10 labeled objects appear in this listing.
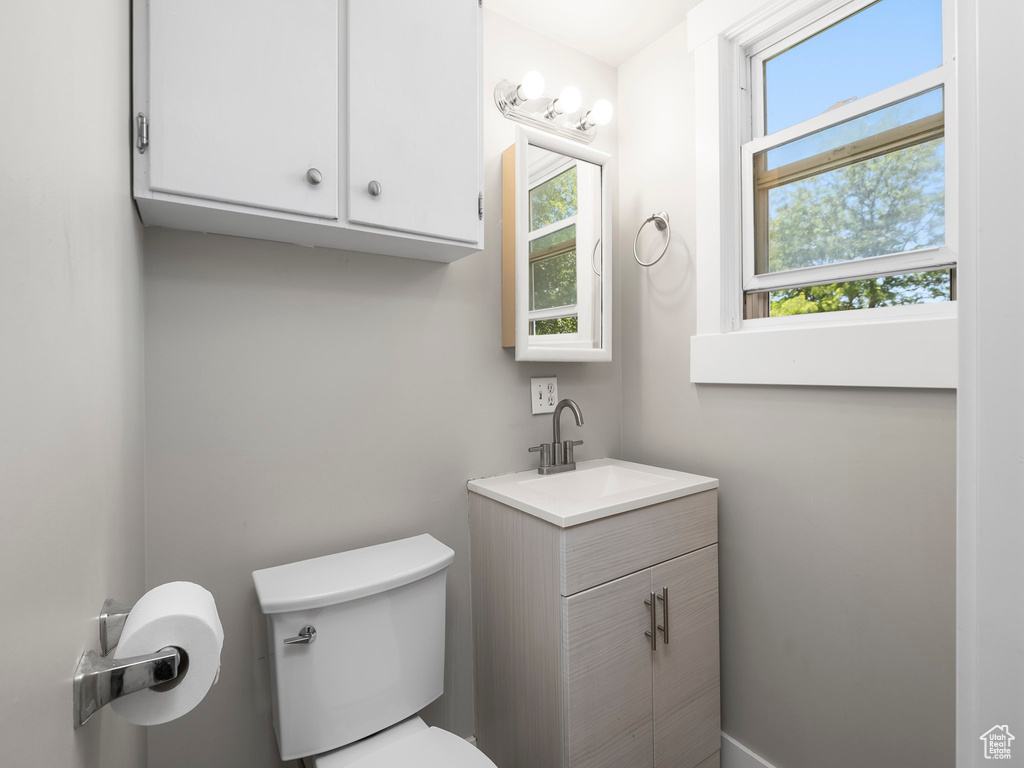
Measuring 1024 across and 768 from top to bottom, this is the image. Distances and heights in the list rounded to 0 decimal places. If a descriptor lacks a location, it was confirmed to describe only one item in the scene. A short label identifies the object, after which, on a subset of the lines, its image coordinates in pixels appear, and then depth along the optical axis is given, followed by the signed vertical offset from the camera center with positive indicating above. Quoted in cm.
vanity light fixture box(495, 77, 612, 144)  154 +88
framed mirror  153 +42
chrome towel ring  168 +54
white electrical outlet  168 -5
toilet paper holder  43 -26
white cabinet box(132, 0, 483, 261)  91 +54
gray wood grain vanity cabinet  116 -66
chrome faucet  162 -24
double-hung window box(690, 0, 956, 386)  116 +53
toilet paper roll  46 -25
